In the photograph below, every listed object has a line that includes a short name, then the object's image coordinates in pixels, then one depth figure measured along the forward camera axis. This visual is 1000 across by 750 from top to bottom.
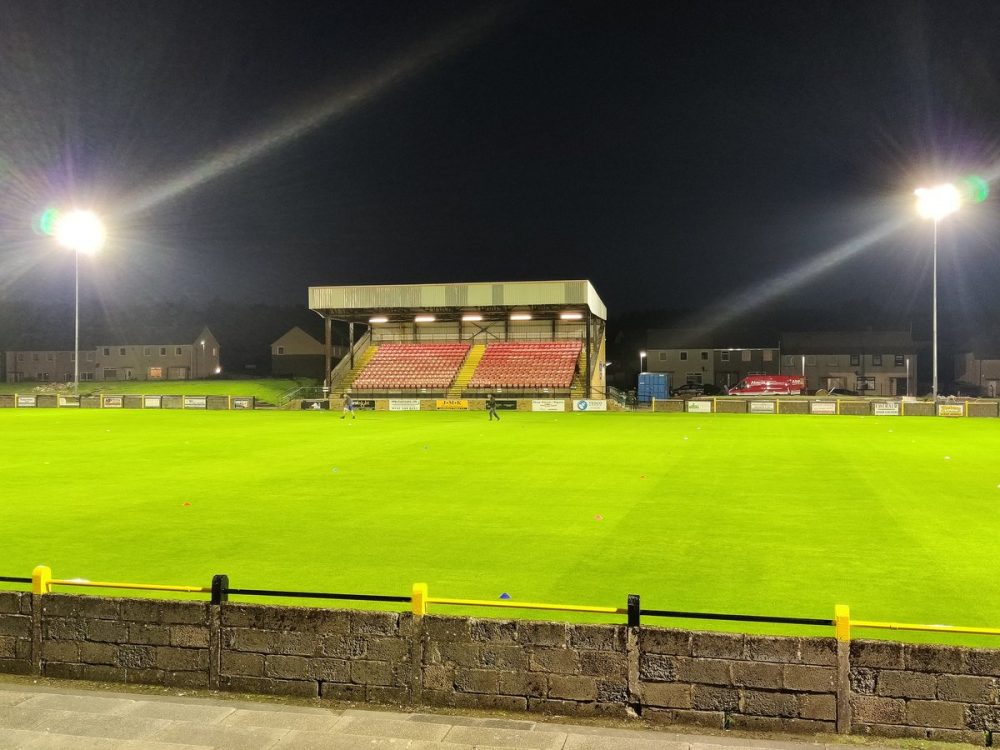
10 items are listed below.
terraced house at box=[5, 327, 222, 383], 83.56
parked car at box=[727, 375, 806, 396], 67.81
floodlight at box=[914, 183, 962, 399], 41.69
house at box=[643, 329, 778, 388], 80.12
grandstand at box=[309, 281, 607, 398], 57.03
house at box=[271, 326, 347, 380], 83.00
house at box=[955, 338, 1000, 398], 77.50
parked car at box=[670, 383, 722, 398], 73.94
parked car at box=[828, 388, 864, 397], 71.00
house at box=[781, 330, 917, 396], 75.25
